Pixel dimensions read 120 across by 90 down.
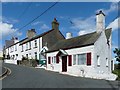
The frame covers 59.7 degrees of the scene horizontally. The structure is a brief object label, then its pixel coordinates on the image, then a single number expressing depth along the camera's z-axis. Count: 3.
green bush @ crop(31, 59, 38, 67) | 17.94
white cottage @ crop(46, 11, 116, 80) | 11.75
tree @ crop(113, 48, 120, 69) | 14.09
